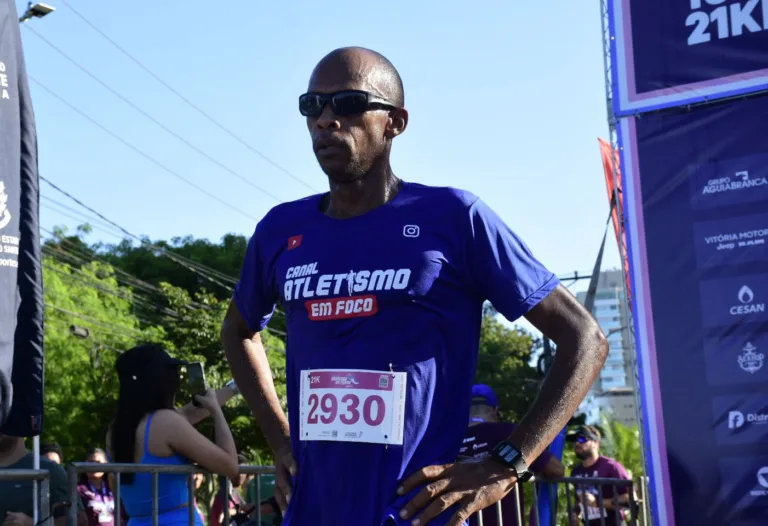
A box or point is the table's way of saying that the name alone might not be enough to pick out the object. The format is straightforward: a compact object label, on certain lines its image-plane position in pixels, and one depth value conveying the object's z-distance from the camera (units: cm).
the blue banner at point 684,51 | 589
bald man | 257
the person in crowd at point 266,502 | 594
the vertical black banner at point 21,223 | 383
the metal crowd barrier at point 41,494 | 425
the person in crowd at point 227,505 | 562
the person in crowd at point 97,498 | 828
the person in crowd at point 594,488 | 727
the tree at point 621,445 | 2812
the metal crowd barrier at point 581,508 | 564
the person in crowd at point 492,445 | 571
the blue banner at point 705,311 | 575
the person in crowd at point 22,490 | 448
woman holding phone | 520
